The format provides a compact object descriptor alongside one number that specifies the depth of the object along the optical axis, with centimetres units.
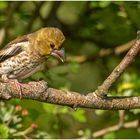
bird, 816
